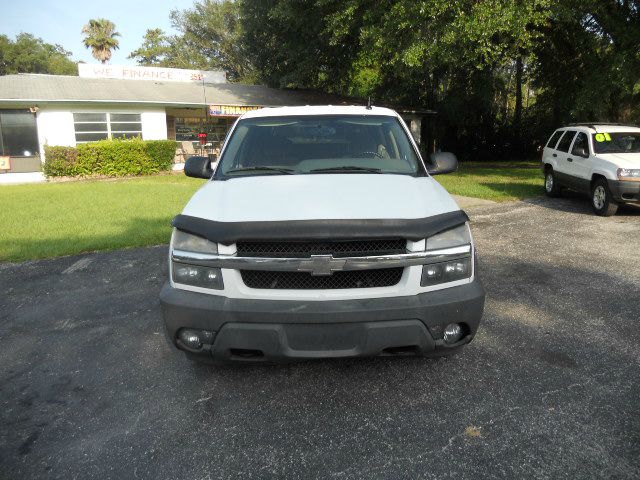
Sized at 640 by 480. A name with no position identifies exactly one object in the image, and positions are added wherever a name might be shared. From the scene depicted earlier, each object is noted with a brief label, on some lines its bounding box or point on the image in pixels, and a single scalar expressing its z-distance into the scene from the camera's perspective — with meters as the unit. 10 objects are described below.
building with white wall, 19.38
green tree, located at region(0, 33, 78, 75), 54.31
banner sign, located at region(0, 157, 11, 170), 19.17
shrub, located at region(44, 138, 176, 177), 18.41
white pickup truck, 2.68
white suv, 8.75
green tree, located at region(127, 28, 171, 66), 49.89
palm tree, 45.81
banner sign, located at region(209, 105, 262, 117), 21.72
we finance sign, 24.45
